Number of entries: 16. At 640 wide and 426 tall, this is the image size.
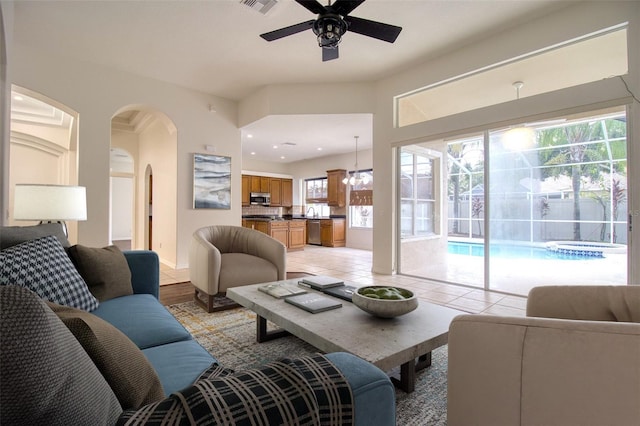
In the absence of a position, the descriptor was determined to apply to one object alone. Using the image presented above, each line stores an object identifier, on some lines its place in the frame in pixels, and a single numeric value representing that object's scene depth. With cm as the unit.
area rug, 153
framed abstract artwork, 528
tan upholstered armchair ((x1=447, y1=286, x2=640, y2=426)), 83
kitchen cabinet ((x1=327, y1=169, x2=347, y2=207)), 861
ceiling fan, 232
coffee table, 132
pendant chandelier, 758
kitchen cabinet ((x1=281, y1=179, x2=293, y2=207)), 1009
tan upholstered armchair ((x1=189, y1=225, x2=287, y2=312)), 288
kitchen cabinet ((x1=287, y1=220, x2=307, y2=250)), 799
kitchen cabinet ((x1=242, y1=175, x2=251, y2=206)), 916
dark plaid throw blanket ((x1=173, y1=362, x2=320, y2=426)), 53
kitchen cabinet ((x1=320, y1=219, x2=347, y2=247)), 860
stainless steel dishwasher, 908
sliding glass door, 309
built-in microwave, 923
